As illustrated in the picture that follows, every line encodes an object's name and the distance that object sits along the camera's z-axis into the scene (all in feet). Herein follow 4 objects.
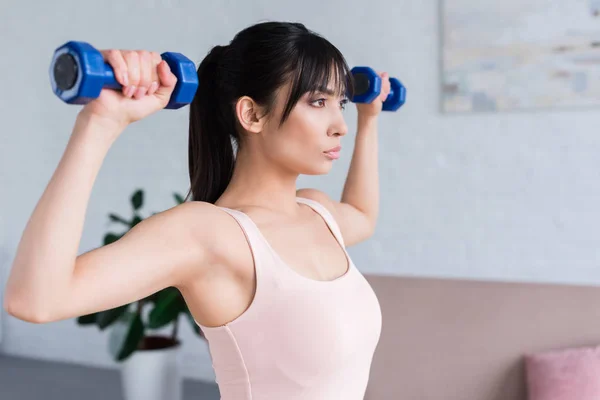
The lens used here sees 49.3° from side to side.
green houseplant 7.86
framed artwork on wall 7.45
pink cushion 5.66
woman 2.33
